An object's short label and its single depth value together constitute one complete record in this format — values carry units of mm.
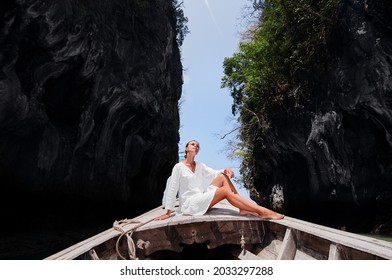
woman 3491
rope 2828
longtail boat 2678
